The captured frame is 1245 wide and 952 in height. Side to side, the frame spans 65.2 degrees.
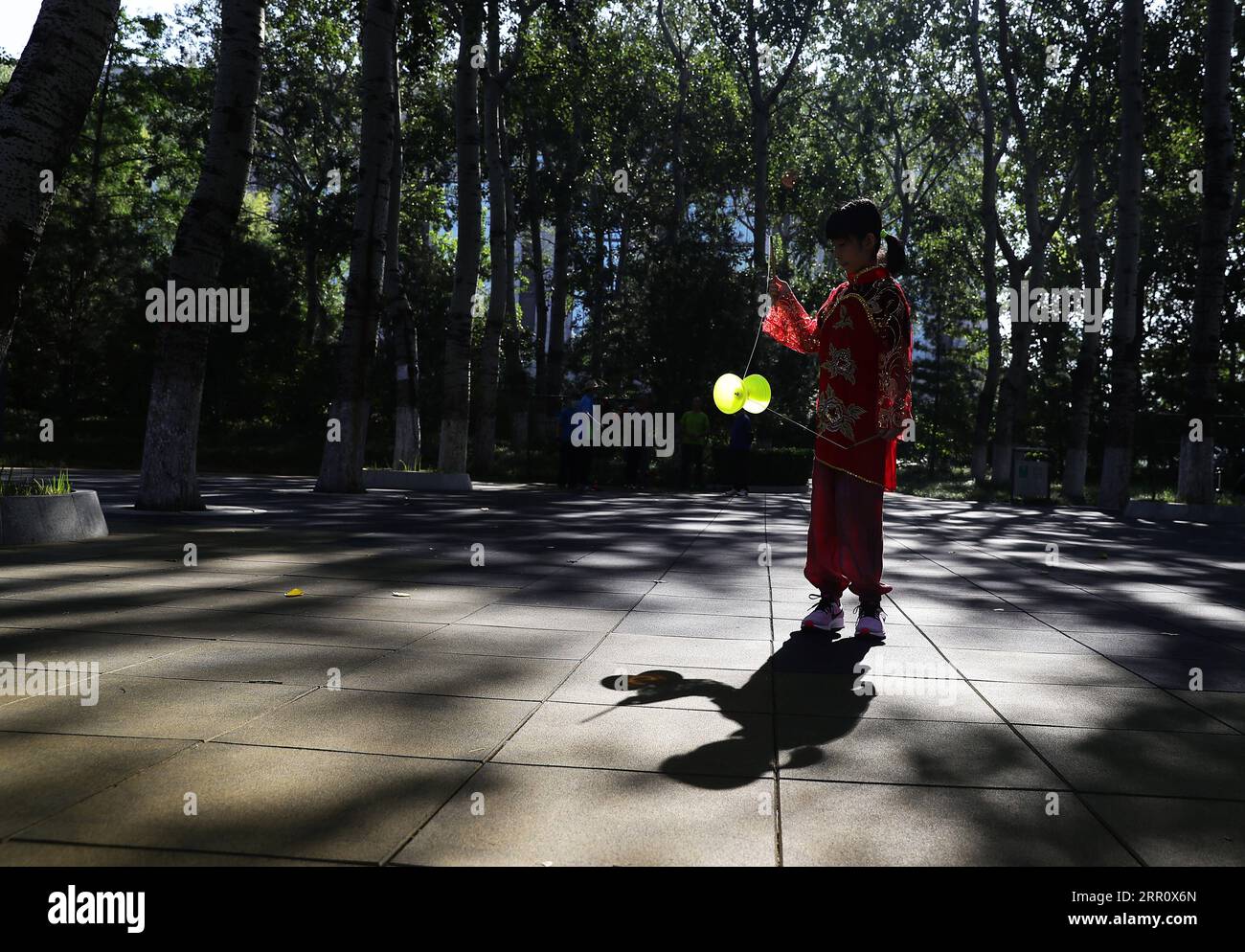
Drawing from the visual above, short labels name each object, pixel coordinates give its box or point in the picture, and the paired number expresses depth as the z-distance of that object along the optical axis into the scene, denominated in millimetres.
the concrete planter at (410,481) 18391
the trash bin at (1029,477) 22938
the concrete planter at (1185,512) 17500
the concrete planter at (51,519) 8047
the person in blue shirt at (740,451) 20781
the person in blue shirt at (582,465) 20984
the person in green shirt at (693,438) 21406
